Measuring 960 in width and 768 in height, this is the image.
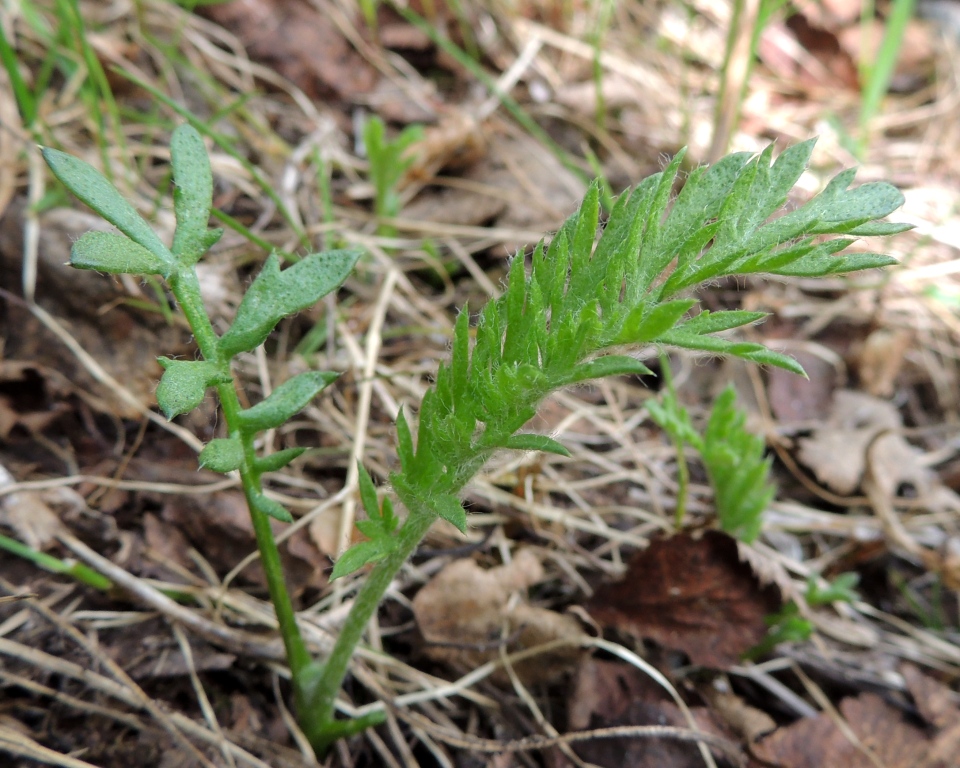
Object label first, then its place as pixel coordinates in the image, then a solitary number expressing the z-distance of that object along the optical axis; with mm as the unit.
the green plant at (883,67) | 575
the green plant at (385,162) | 447
